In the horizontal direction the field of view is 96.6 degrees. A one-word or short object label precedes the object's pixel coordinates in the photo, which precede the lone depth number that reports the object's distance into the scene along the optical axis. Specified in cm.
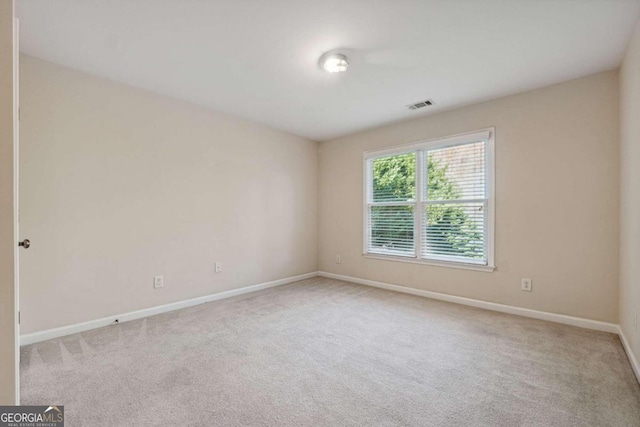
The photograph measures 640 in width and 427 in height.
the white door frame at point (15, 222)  119
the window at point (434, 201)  340
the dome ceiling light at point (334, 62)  236
